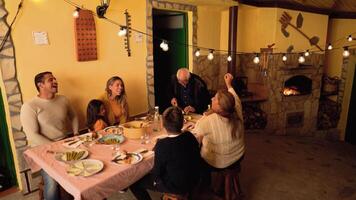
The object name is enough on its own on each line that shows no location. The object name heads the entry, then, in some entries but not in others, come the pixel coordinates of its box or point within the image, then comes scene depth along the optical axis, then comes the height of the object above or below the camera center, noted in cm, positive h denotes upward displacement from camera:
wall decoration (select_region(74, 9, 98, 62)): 315 +23
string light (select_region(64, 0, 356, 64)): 293 +43
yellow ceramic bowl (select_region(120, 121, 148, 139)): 251 -69
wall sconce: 318 +54
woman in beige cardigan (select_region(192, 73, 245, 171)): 241 -69
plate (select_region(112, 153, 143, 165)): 208 -79
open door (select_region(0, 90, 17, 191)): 287 -114
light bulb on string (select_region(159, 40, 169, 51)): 325 +10
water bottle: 282 -68
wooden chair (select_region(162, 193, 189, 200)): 211 -108
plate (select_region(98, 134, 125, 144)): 243 -74
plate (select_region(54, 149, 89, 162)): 209 -76
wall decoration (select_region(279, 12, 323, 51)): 520 +55
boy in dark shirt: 198 -75
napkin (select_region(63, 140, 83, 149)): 233 -75
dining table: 180 -81
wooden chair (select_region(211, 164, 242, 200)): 262 -128
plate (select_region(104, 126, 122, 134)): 268 -72
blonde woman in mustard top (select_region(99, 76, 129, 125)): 311 -53
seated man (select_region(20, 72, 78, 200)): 263 -57
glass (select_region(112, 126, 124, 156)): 230 -73
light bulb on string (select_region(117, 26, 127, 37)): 292 +25
